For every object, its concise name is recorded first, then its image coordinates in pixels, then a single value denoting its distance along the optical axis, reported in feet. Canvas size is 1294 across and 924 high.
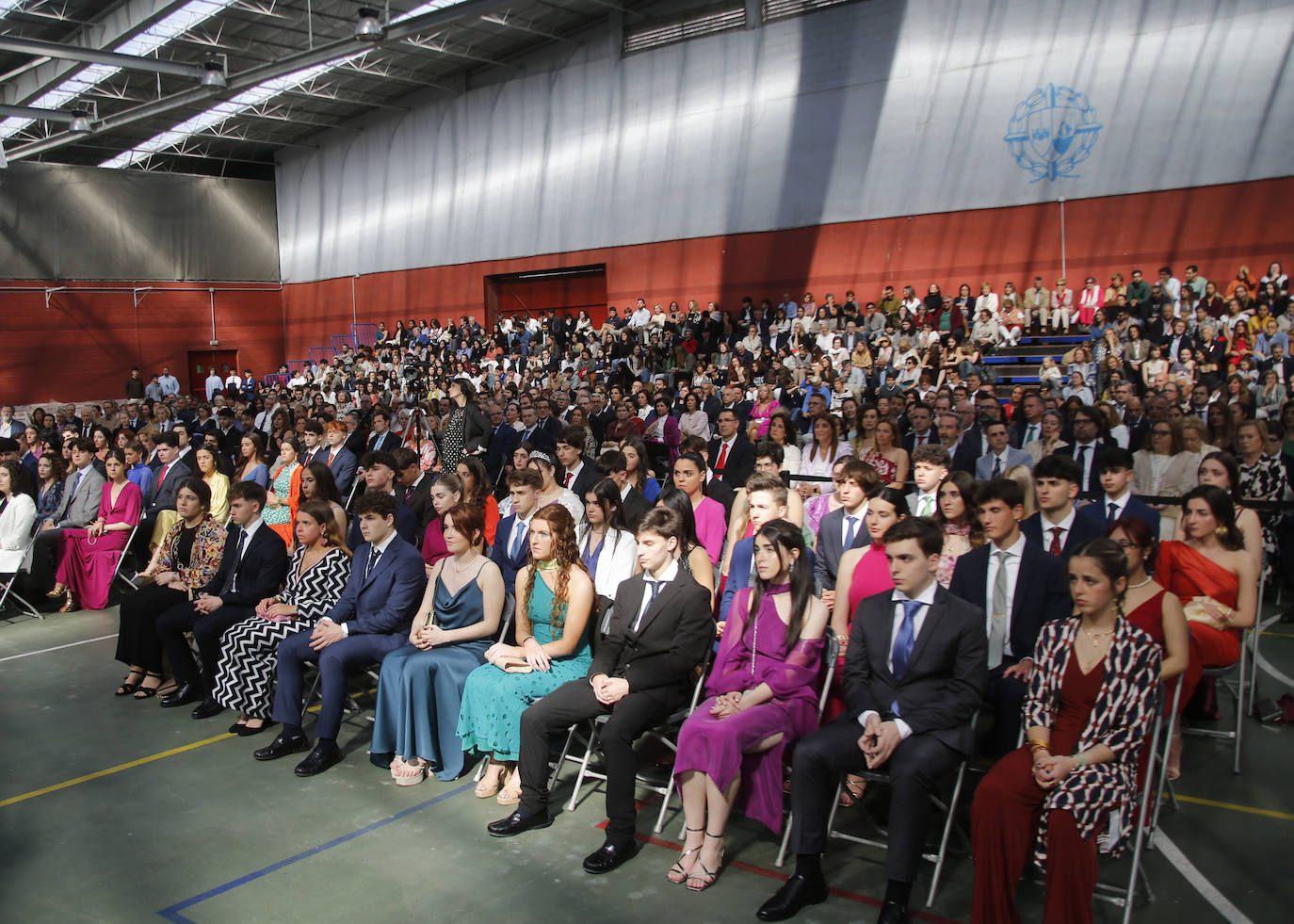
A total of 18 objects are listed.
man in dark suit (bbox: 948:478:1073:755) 12.86
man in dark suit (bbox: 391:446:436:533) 23.52
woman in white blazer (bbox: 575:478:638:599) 16.11
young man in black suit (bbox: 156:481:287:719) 18.29
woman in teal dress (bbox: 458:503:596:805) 14.30
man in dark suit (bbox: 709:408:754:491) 29.84
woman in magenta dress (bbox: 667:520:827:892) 11.76
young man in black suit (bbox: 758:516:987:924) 10.76
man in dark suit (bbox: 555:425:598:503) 23.83
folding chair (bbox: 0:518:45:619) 25.06
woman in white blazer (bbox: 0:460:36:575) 25.18
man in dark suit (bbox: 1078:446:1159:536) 16.35
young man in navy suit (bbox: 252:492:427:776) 15.81
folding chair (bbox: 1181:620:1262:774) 14.08
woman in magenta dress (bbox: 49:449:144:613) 26.96
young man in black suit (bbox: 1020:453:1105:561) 15.06
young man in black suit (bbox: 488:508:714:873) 13.24
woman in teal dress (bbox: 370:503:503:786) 15.24
